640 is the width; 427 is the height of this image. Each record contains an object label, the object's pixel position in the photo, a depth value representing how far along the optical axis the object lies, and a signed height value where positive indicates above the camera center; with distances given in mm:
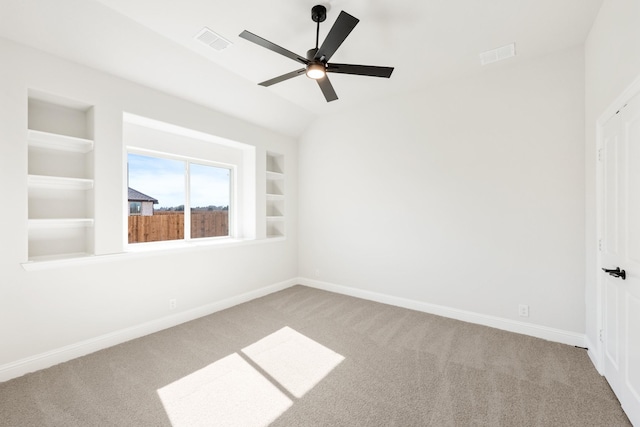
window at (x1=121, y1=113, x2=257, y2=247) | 3486 +416
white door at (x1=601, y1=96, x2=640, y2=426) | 1728 -305
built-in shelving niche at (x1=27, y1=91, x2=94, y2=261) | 2590 +335
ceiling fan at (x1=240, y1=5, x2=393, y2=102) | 2008 +1294
